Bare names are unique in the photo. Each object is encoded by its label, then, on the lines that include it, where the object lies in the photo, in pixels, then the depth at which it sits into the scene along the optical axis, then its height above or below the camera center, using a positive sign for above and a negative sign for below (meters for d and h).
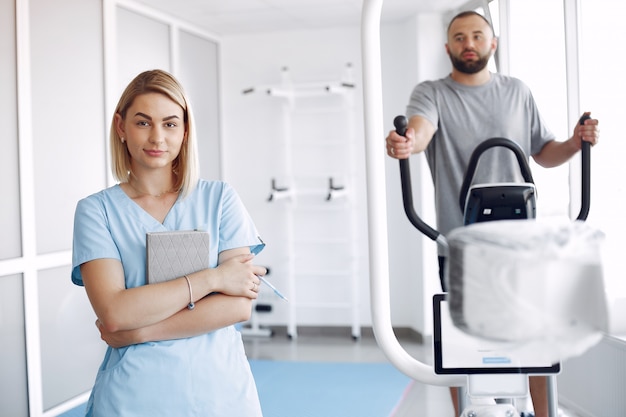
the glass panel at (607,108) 2.94 +0.42
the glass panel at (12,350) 3.28 -0.65
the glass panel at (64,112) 3.56 +0.58
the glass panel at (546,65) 3.14 +0.66
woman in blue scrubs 1.37 -0.14
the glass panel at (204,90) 5.28 +1.00
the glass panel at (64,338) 3.57 -0.68
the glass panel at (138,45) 4.36 +1.16
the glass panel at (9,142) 3.28 +0.37
